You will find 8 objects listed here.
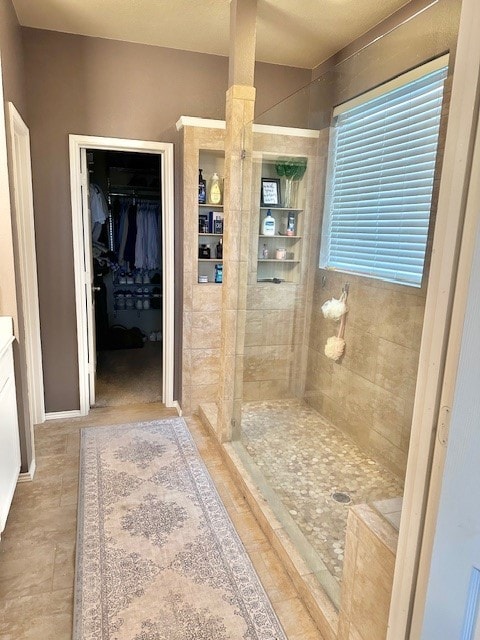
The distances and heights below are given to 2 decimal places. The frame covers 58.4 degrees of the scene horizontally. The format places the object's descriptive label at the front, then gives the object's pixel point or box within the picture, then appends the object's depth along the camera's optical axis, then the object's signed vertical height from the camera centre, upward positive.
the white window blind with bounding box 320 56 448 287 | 2.28 +0.35
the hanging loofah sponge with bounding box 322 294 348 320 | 2.99 -0.51
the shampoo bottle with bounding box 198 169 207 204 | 3.27 +0.30
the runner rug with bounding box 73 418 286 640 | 1.62 -1.46
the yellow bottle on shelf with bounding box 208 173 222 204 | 3.34 +0.28
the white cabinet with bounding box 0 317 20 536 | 1.96 -0.99
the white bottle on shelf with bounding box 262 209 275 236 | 3.24 +0.05
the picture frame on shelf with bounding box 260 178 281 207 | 3.15 +0.29
